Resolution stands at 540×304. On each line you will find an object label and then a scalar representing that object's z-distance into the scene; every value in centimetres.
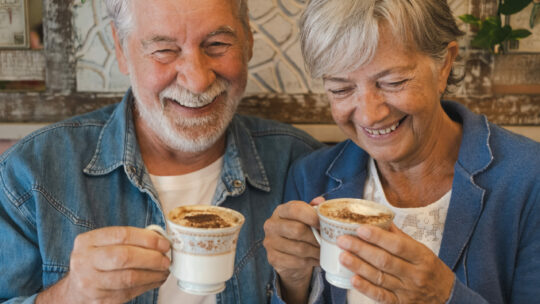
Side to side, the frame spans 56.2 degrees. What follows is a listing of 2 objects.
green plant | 214
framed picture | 231
